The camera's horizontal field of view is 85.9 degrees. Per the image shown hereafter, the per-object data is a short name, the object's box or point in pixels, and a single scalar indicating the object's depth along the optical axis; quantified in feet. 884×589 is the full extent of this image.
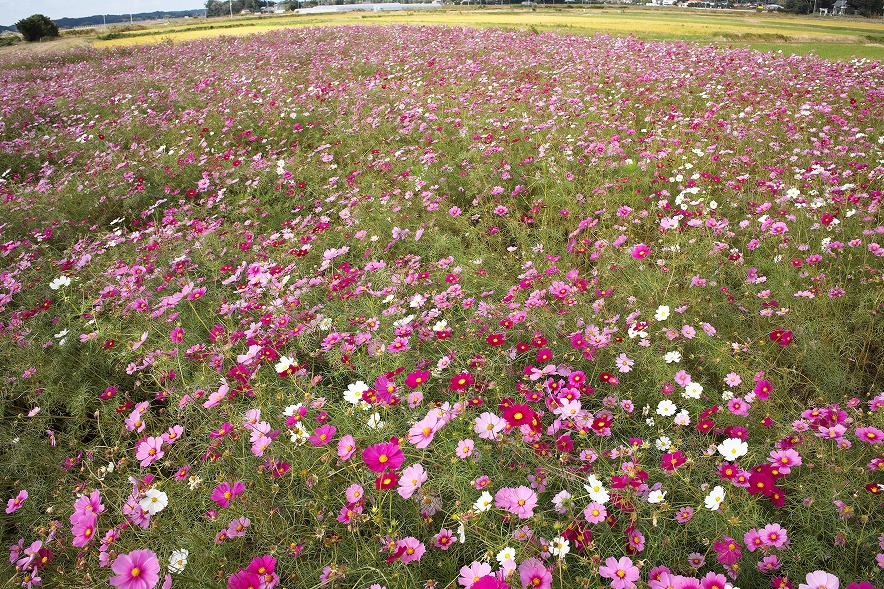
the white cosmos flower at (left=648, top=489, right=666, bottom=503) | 4.41
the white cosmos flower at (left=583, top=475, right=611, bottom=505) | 4.14
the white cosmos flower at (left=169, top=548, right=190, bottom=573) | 4.18
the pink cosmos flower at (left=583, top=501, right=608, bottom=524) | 4.15
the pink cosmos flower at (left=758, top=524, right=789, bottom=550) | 3.96
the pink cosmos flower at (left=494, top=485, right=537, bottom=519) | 4.02
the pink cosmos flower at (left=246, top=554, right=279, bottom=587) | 3.84
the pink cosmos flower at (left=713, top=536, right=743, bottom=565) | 3.94
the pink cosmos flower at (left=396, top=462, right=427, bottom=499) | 4.24
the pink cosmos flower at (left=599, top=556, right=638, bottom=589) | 3.61
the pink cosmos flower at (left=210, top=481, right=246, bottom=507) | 4.36
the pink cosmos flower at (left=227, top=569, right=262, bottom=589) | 3.80
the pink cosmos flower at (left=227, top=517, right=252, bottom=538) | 4.32
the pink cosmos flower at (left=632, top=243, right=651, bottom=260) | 7.71
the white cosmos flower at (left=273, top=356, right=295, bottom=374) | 5.98
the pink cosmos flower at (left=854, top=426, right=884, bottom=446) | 4.62
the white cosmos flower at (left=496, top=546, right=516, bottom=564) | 3.79
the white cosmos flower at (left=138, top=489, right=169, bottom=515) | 4.39
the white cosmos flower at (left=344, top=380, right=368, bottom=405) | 5.47
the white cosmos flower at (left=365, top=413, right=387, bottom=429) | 4.92
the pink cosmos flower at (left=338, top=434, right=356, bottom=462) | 4.59
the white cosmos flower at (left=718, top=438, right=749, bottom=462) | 4.75
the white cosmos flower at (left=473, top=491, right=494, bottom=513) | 4.11
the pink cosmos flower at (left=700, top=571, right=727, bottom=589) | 3.42
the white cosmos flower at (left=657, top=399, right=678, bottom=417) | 5.61
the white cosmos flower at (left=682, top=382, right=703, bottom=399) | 5.78
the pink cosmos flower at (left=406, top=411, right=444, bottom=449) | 4.52
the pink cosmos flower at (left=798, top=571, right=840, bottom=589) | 3.39
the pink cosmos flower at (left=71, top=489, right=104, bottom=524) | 4.22
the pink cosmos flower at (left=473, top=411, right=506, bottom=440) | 4.54
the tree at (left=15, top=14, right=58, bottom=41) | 102.58
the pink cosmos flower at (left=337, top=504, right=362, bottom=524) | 4.10
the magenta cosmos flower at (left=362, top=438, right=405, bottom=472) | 4.07
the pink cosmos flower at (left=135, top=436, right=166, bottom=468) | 4.89
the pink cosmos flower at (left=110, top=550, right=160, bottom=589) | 3.67
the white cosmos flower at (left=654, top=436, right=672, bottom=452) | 5.00
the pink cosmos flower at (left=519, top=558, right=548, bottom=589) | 3.61
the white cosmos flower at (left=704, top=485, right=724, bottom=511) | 4.14
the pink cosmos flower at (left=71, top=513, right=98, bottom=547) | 4.24
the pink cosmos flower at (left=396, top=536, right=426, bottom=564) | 3.94
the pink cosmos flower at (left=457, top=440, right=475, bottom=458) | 4.51
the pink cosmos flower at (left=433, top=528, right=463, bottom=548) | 4.31
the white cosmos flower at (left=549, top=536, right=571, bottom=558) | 3.70
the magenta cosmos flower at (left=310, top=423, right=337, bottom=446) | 4.62
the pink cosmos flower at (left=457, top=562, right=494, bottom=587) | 3.62
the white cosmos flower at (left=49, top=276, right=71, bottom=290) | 8.57
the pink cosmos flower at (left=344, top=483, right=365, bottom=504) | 4.44
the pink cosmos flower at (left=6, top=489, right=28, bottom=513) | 5.33
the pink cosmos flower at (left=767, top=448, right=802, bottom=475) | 4.59
